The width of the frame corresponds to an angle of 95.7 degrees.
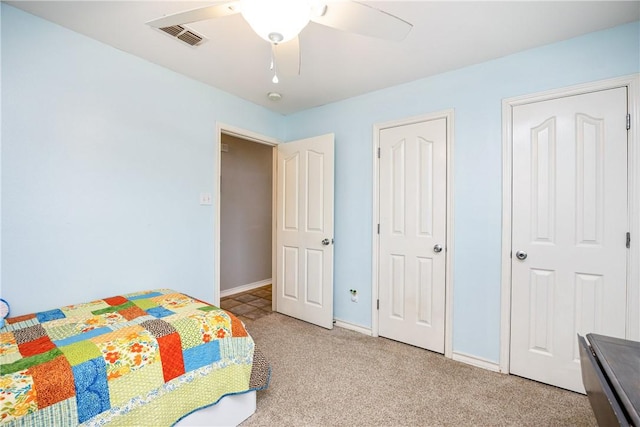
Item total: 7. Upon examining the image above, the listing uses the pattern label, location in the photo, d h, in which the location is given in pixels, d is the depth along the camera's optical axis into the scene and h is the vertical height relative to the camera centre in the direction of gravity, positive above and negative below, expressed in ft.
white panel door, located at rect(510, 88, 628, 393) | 5.97 -0.33
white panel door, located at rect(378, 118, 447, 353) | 8.05 -0.56
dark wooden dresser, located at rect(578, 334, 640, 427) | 2.50 -1.63
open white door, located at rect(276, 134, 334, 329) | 9.80 -0.59
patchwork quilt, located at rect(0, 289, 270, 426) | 3.58 -2.20
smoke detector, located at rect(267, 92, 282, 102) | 9.31 +3.86
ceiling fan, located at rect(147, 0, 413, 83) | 3.41 +2.62
